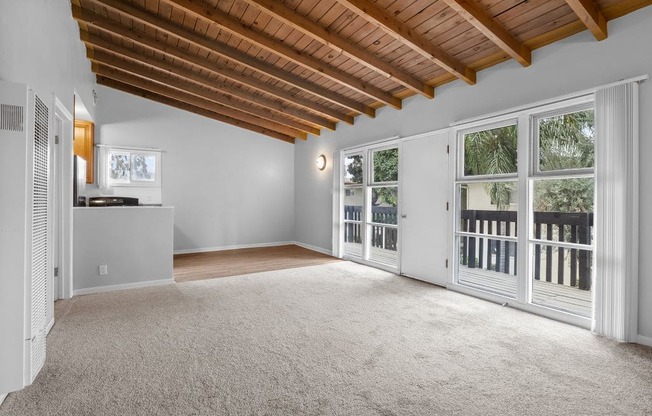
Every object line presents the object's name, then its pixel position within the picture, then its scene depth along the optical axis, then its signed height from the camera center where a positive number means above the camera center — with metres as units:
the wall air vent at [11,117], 1.61 +0.44
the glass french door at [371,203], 5.06 +0.08
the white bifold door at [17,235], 1.62 -0.15
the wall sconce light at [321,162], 6.33 +0.88
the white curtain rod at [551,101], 2.43 +0.95
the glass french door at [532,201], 2.93 +0.07
